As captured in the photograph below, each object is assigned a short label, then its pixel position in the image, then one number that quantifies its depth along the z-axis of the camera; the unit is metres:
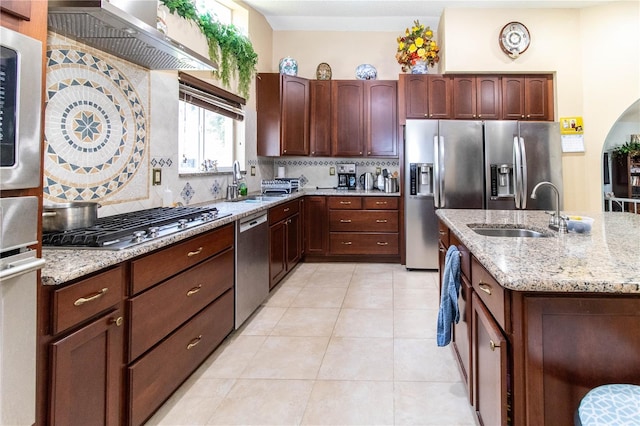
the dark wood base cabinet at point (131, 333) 1.17
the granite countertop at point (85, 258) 1.16
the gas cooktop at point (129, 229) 1.50
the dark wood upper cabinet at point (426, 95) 4.62
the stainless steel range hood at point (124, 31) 1.60
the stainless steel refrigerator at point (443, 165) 4.34
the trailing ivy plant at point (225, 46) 2.92
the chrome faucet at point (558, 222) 1.86
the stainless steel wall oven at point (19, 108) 0.94
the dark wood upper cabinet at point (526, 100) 4.57
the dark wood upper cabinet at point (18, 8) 0.94
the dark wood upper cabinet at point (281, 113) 4.89
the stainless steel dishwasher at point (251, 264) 2.68
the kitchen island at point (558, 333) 1.01
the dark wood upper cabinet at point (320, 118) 5.06
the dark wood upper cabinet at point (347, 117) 5.02
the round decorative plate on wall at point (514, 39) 4.54
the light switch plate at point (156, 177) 2.73
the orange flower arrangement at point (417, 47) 4.68
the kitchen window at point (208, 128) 3.26
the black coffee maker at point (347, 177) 5.36
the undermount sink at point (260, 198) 3.65
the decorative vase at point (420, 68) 4.68
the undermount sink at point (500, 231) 2.08
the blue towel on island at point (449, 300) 1.88
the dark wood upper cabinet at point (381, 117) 4.99
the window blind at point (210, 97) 3.12
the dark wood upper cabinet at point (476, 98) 4.59
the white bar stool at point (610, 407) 0.87
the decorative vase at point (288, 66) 5.05
